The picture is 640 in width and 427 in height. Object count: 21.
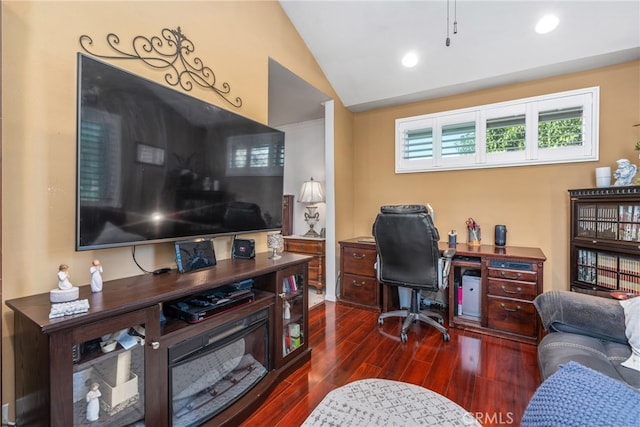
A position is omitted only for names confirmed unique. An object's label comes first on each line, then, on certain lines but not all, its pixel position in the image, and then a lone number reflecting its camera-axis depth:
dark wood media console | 0.96
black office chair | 2.34
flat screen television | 1.22
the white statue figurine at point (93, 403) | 1.07
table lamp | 3.88
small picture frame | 1.61
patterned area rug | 1.53
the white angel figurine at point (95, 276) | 1.25
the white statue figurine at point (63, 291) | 1.10
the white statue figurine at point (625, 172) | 2.34
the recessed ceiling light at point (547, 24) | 2.33
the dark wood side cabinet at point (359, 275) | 3.17
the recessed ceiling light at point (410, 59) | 2.90
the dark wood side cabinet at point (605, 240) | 2.22
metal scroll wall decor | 1.51
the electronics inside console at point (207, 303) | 1.41
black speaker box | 2.03
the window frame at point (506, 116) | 2.65
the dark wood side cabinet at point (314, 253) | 3.74
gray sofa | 1.26
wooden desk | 2.43
